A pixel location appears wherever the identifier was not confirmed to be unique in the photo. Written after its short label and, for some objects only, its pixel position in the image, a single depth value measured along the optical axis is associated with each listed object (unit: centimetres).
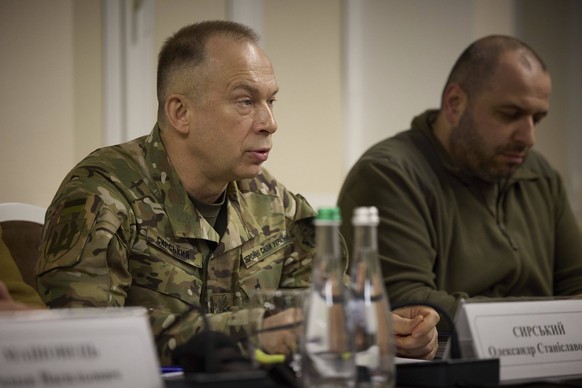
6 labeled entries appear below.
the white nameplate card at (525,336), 391
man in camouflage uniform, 424
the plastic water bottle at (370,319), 375
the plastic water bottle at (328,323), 373
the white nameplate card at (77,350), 366
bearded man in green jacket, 500
